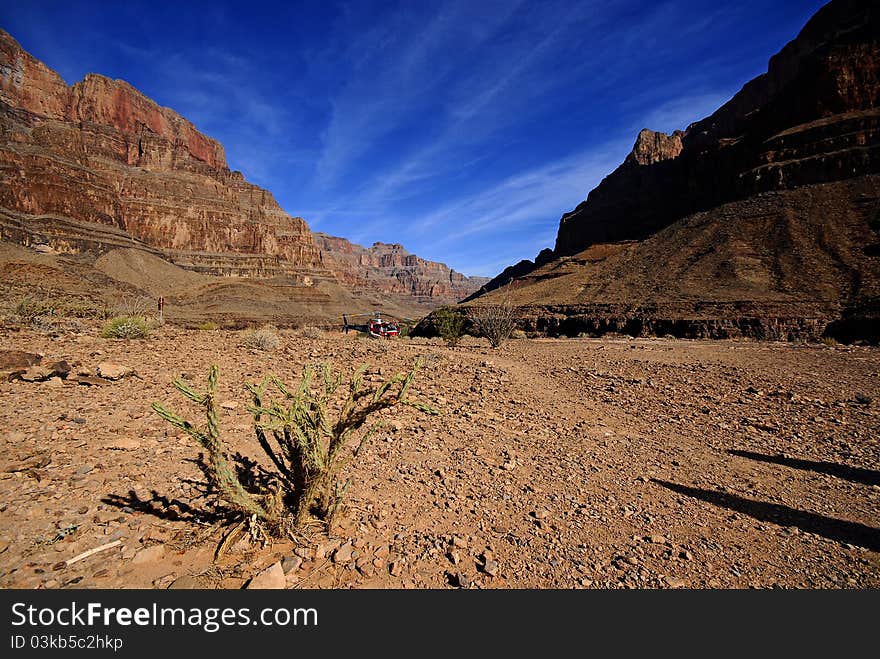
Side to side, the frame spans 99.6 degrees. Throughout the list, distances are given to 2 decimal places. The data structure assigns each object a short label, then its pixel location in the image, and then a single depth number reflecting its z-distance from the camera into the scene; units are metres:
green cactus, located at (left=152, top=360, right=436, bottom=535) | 2.31
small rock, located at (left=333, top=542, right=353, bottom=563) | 2.36
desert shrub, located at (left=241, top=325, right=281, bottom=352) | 8.54
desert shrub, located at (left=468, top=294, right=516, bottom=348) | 15.72
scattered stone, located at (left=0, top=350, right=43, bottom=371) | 5.19
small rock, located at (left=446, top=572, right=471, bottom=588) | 2.20
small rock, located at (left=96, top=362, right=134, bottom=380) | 5.50
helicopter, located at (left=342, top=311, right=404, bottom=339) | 23.25
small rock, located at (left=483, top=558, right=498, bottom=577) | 2.30
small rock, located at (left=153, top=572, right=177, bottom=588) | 2.03
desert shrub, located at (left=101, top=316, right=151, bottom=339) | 8.21
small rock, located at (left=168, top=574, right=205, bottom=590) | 2.04
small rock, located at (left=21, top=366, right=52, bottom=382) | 5.09
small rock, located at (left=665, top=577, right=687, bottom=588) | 2.35
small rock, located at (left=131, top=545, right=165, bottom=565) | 2.22
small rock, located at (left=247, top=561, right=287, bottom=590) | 2.00
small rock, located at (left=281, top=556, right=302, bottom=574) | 2.22
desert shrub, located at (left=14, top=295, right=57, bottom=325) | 9.96
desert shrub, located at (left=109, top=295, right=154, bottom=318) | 13.63
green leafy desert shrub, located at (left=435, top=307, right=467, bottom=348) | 16.03
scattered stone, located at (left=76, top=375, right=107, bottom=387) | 5.28
